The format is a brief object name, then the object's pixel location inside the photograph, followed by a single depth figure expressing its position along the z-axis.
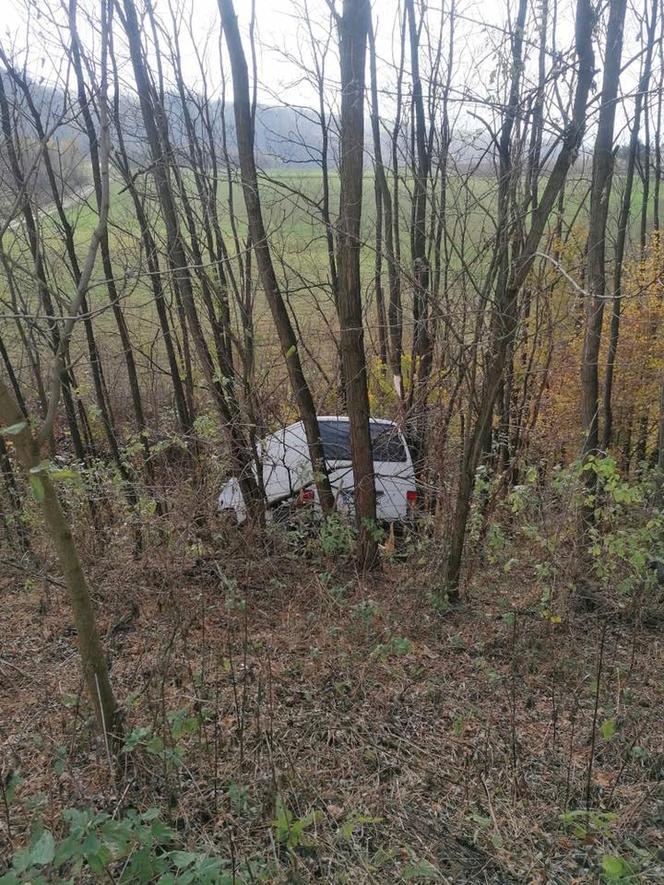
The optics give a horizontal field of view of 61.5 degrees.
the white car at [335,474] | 6.29
